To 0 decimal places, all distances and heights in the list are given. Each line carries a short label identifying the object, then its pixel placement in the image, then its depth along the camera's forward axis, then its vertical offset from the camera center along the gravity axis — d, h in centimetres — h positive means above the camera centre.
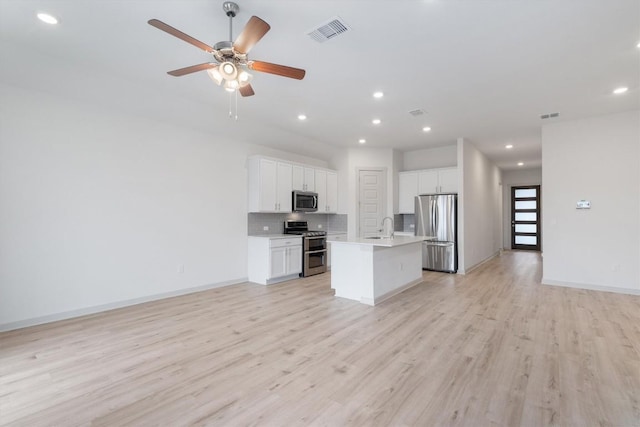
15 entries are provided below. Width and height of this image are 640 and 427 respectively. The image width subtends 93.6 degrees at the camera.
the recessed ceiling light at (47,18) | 250 +167
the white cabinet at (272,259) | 554 -81
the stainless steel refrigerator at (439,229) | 663 -27
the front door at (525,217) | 1077 +1
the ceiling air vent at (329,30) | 258 +167
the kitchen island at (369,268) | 428 -78
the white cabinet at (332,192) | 723 +60
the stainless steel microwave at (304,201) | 628 +33
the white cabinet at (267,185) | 571 +61
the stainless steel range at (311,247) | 618 -66
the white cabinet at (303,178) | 635 +84
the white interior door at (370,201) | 752 +39
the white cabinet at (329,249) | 709 -77
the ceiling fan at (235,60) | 214 +129
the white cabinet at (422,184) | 695 +80
